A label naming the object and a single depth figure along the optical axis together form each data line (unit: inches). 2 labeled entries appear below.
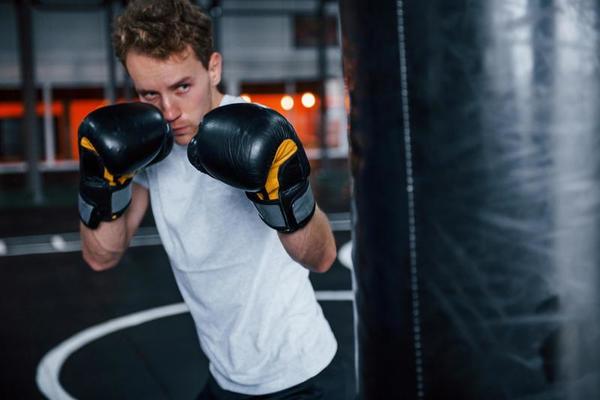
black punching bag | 33.5
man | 60.6
